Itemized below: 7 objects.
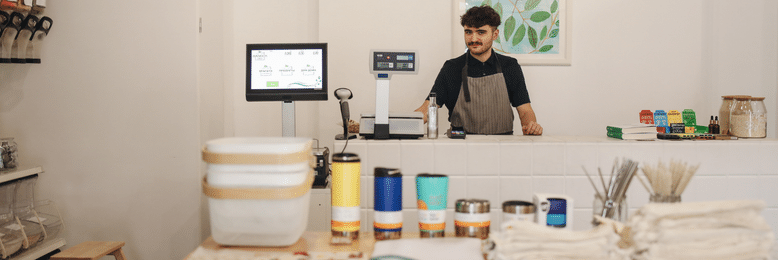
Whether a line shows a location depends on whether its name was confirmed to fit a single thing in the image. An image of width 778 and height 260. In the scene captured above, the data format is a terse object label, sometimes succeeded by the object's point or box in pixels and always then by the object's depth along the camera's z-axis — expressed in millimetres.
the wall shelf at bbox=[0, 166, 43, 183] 2289
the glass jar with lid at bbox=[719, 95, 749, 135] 2107
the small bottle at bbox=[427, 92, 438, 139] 1998
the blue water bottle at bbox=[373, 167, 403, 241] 1333
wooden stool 2193
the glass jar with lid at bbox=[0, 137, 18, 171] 2393
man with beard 3139
